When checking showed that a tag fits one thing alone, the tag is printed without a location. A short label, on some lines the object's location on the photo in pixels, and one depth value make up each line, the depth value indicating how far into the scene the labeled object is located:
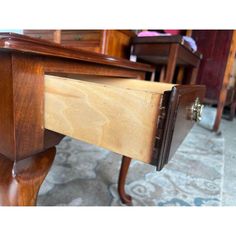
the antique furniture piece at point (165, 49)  1.05
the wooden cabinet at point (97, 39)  1.01
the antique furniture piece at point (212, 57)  2.21
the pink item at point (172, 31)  1.86
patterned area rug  0.69
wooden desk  0.22
